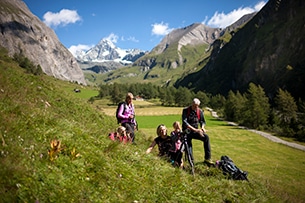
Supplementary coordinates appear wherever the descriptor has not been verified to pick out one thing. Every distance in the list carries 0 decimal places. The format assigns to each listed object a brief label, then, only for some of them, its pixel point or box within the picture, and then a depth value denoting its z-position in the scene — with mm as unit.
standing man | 10474
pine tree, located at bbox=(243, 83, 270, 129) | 79938
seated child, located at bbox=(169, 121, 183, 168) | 10000
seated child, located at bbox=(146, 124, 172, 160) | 10570
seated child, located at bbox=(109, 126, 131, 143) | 10525
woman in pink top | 12141
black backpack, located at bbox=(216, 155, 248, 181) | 10148
